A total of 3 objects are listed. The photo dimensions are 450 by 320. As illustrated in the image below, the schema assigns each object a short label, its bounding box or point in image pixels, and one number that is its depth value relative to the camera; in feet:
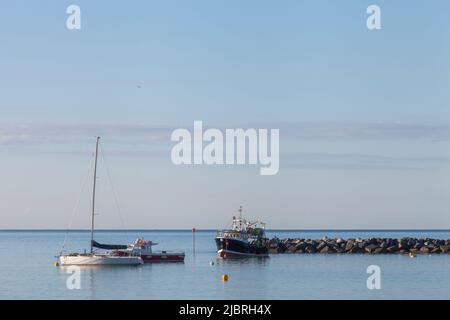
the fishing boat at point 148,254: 315.78
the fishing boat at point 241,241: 354.95
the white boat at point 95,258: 290.15
